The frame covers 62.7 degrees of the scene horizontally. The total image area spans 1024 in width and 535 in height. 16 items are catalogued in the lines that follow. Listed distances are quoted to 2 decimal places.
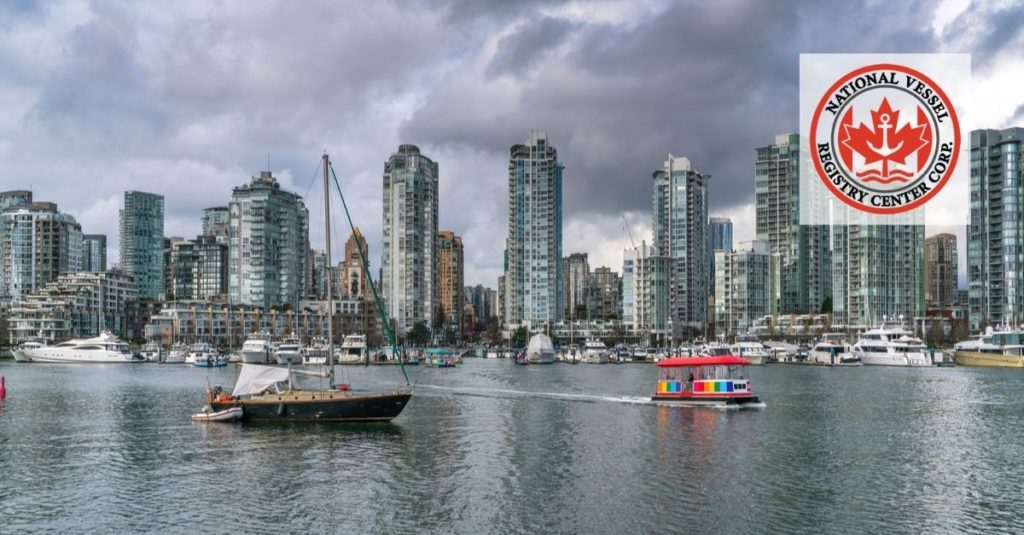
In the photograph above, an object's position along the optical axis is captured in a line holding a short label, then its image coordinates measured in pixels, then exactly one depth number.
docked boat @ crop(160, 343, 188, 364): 177.38
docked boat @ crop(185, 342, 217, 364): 163.38
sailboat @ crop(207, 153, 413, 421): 57.88
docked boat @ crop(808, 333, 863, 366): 159.38
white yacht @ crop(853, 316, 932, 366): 156.12
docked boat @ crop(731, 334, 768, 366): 182.52
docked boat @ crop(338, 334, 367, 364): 181.88
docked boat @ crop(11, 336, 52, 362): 172.25
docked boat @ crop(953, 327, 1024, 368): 149.25
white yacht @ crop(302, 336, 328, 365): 162.75
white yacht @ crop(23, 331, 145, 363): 169.38
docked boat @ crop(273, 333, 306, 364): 162.62
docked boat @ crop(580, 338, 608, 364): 198.38
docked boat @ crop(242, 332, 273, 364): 160.25
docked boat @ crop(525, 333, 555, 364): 189.88
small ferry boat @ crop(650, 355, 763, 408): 68.69
